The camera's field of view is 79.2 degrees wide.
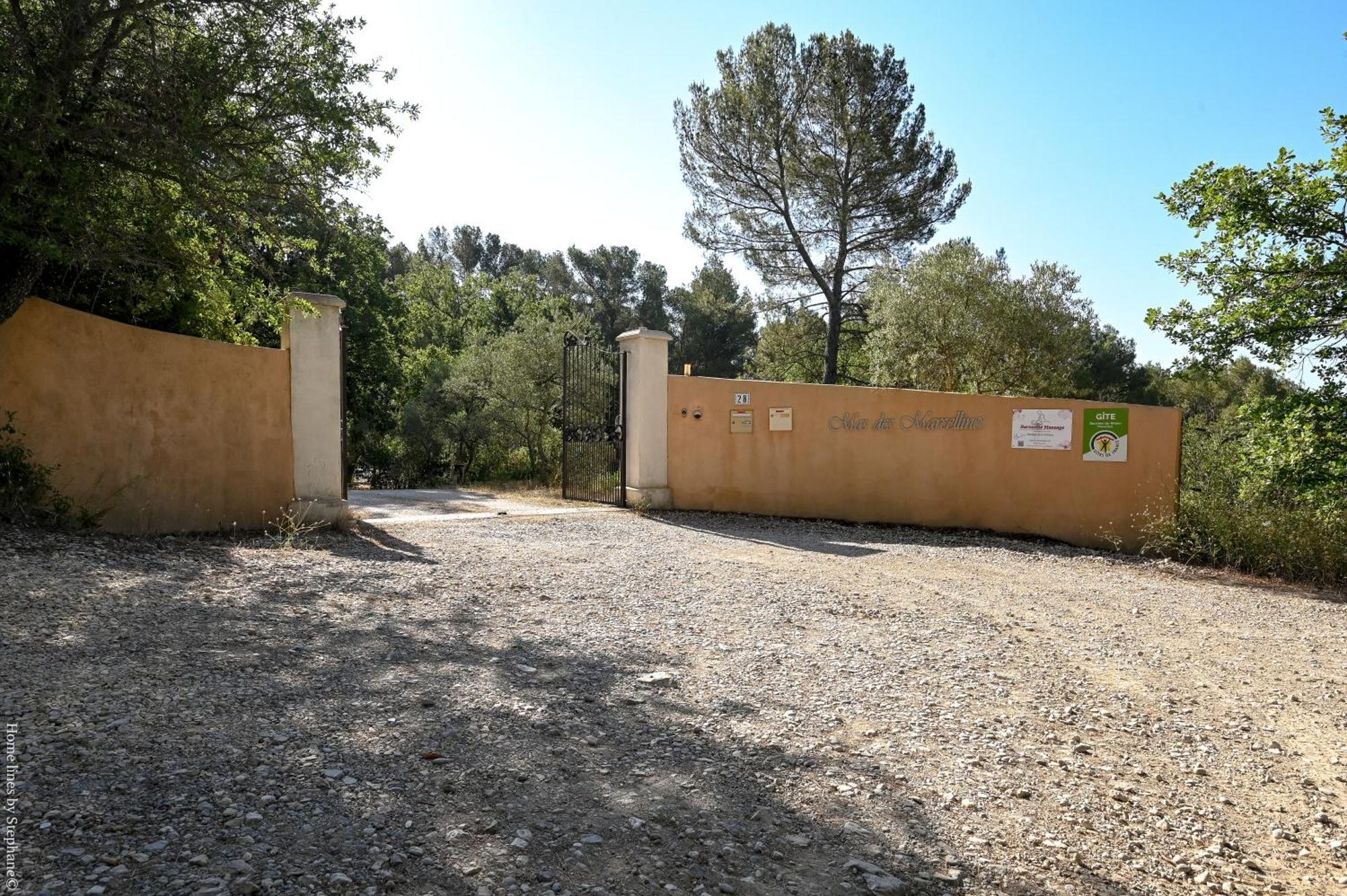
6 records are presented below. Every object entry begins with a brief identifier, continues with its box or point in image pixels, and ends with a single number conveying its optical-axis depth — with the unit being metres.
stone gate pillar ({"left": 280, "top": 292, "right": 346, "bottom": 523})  8.09
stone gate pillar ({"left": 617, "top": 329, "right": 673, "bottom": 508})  10.93
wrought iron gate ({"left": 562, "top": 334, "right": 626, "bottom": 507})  11.32
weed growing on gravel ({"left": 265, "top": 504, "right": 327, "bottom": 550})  7.30
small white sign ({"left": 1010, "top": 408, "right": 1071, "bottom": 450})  10.21
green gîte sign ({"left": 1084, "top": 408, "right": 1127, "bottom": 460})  9.88
